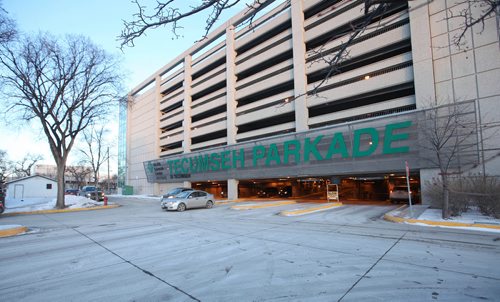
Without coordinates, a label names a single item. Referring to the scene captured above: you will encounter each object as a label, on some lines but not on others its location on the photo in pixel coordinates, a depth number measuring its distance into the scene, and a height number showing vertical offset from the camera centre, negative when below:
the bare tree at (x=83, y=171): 78.06 +1.58
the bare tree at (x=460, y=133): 16.47 +1.97
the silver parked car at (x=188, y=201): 17.66 -2.01
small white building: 41.03 -1.59
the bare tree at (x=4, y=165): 73.25 +3.97
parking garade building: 17.23 +6.09
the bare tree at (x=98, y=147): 46.04 +5.07
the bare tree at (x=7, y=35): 10.48 +5.92
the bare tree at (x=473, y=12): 17.19 +10.14
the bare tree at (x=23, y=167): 76.84 +3.28
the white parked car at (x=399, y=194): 21.86 -2.41
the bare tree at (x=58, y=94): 20.23 +7.02
